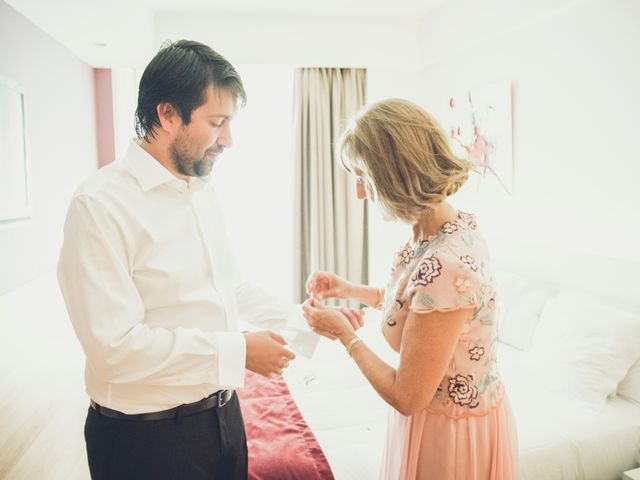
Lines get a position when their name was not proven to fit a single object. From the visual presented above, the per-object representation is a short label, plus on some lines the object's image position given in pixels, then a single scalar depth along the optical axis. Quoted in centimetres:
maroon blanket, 169
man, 103
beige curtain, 439
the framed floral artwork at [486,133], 319
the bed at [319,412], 181
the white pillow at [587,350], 211
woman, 110
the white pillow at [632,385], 212
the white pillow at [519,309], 266
